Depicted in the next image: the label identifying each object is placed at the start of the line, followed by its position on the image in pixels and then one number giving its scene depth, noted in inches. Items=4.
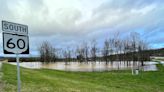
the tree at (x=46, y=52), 1602.6
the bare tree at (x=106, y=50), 1159.9
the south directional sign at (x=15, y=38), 84.5
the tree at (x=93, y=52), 1322.0
